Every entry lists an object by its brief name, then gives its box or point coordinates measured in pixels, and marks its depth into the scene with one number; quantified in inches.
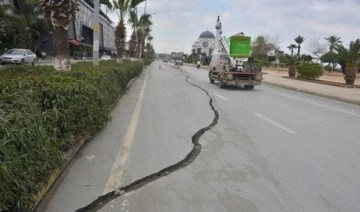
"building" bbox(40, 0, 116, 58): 2563.5
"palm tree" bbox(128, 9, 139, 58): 1851.4
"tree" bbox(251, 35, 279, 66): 3768.5
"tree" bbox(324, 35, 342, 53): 3080.2
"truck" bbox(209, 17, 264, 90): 914.7
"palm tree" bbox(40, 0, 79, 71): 483.8
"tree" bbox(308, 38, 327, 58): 3656.5
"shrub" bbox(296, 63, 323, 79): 1411.2
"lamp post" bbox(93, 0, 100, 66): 737.6
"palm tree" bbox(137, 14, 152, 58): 2047.6
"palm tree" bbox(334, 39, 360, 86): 1152.8
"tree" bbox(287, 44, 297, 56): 3916.6
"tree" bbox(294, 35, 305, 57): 3651.6
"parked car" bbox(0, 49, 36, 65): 1241.4
